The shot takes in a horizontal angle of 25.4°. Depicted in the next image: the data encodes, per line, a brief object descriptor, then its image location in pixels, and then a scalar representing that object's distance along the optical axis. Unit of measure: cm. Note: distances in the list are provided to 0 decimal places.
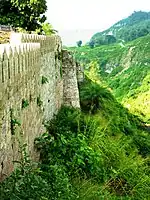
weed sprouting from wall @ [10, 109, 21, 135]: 386
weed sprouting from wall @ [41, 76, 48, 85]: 704
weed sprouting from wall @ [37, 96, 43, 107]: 602
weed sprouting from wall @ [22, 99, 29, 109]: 449
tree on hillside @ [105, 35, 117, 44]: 10261
